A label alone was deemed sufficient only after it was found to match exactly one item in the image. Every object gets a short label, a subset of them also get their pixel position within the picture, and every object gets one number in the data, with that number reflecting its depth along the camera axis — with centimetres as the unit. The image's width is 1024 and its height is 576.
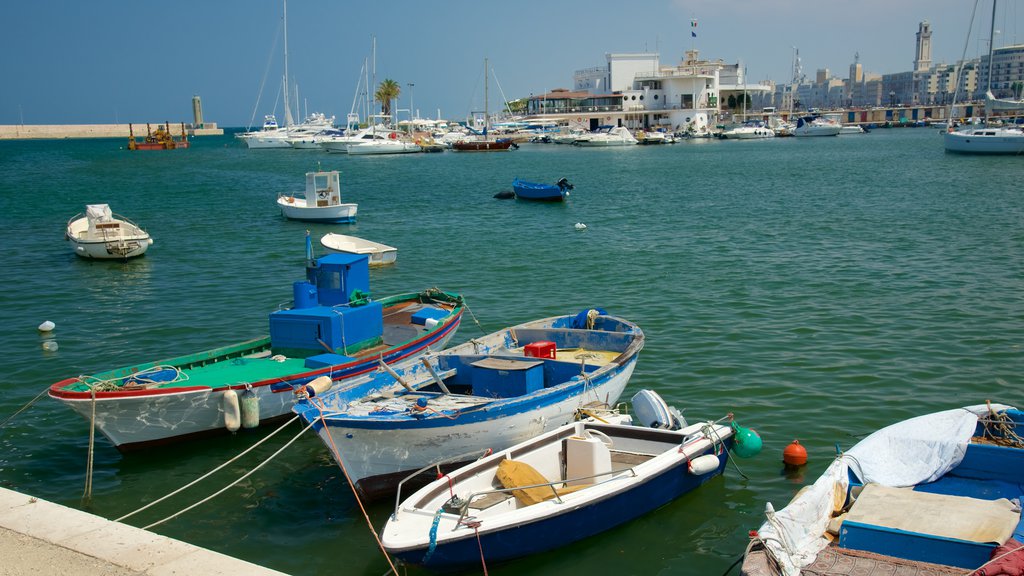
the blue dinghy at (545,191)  4950
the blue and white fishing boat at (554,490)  901
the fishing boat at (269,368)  1267
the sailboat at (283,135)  13512
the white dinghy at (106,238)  3008
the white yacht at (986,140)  7519
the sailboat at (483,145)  11612
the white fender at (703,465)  1091
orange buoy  1248
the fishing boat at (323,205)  3938
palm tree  15012
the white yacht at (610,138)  12281
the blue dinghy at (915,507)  828
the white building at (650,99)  14412
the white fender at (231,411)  1289
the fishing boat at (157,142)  13488
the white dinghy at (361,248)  2983
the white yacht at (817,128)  14477
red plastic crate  1397
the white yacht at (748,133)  13700
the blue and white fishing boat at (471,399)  1084
